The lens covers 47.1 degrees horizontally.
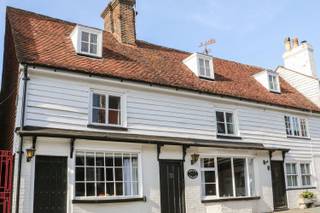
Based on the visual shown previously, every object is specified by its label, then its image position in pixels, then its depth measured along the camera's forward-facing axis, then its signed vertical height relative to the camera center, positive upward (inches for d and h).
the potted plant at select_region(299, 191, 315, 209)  698.8 -33.8
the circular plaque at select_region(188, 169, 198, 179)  559.8 +17.7
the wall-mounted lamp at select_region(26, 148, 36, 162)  426.6 +42.4
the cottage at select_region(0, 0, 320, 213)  457.7 +88.4
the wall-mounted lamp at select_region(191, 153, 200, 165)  563.9 +41.0
